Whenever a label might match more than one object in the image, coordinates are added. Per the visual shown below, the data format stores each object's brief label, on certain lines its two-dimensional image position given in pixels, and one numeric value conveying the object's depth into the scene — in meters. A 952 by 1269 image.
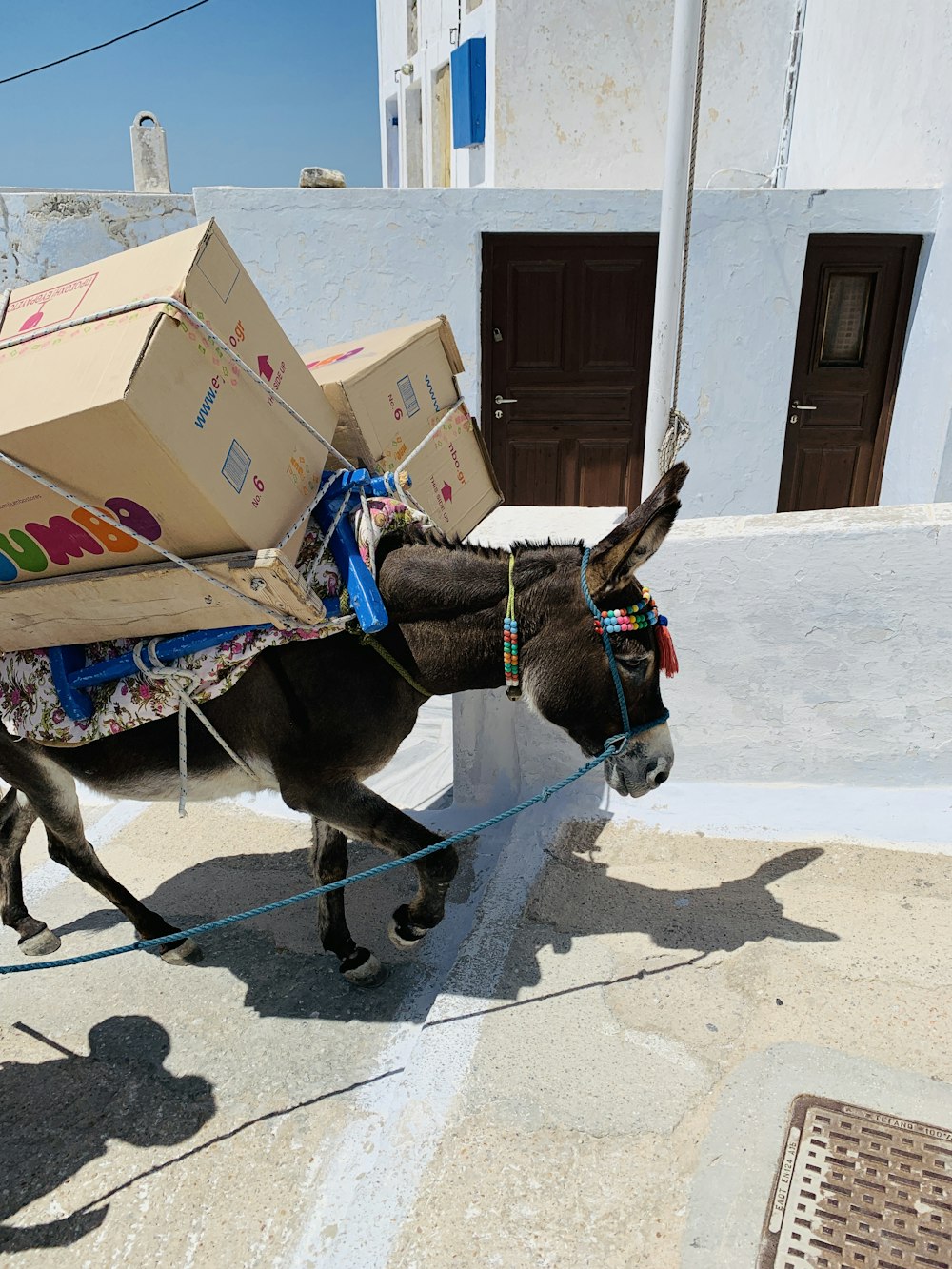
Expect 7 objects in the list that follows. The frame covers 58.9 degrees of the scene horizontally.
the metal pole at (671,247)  4.07
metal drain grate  1.88
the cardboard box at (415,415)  2.66
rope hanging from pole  3.30
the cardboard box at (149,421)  1.78
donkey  2.41
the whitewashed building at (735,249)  6.31
